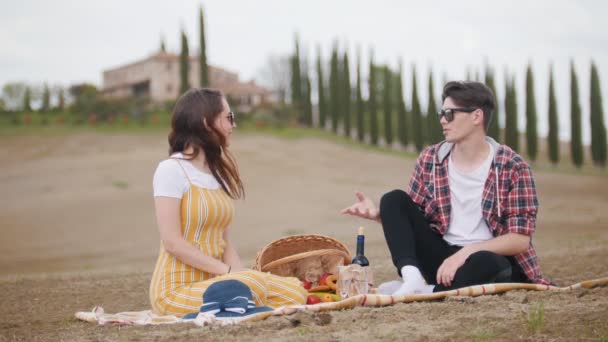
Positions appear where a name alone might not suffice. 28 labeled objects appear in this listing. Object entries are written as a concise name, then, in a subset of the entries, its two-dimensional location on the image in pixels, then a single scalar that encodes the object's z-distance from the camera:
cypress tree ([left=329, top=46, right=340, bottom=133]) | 34.84
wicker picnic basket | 4.67
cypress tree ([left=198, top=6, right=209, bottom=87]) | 32.41
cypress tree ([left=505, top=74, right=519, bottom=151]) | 30.20
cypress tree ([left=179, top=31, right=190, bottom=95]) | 32.34
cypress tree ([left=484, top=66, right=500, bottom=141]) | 30.08
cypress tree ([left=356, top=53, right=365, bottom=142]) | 34.28
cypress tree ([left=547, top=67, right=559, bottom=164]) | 30.36
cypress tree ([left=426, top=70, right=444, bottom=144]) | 31.47
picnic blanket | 3.46
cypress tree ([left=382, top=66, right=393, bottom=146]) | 33.44
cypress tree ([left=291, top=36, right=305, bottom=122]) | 36.81
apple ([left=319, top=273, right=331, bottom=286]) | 4.74
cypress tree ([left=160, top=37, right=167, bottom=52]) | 49.81
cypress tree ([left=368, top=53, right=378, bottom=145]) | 33.38
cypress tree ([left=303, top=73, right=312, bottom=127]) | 36.72
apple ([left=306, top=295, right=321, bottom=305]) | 4.21
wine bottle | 4.20
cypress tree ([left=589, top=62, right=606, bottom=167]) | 29.67
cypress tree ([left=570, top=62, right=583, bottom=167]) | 29.77
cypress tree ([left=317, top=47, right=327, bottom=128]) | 35.50
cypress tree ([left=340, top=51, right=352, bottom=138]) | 34.69
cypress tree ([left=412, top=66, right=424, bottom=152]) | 32.56
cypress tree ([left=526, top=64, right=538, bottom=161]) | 30.56
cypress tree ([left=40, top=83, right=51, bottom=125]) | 33.66
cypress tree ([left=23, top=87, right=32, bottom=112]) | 33.69
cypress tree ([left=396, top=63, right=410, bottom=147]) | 33.16
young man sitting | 4.06
